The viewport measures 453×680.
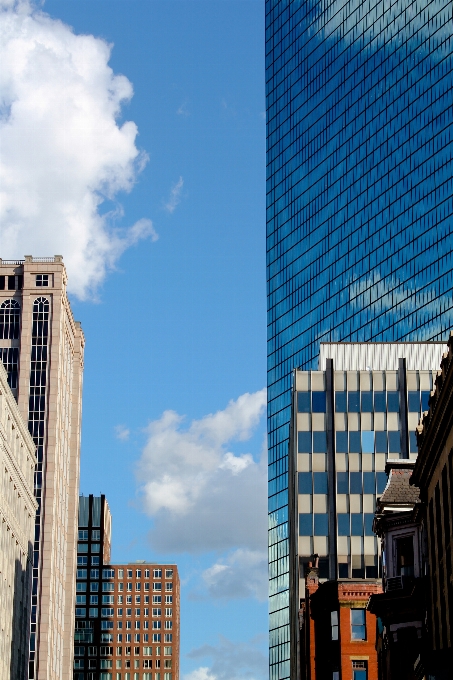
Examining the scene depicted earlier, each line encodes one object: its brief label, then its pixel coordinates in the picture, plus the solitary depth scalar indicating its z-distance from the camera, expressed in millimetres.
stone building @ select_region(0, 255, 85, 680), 193375
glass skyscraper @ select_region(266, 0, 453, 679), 181250
